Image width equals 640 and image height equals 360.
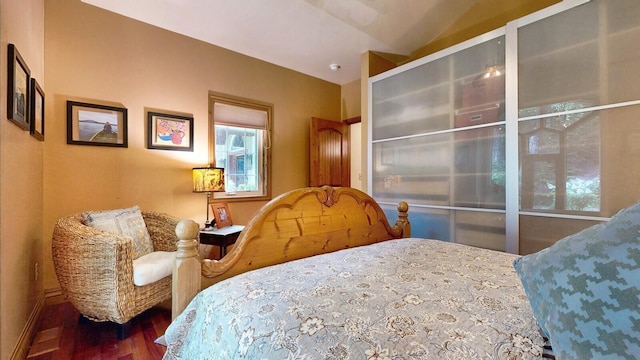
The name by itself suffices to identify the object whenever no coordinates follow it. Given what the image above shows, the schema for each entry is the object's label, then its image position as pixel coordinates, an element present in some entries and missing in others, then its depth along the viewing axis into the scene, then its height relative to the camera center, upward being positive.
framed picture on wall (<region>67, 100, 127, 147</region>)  2.49 +0.50
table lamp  2.89 -0.01
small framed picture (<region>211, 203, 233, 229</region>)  3.13 -0.40
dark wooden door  4.01 +0.38
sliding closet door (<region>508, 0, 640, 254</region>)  1.74 +0.40
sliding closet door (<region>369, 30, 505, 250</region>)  2.34 +0.35
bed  0.64 -0.39
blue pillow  0.50 -0.23
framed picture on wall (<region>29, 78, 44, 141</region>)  1.93 +0.51
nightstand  2.74 -0.57
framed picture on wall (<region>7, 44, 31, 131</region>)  1.50 +0.52
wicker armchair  1.83 -0.62
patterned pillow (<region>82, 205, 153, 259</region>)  2.13 -0.35
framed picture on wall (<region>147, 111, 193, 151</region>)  2.88 +0.50
